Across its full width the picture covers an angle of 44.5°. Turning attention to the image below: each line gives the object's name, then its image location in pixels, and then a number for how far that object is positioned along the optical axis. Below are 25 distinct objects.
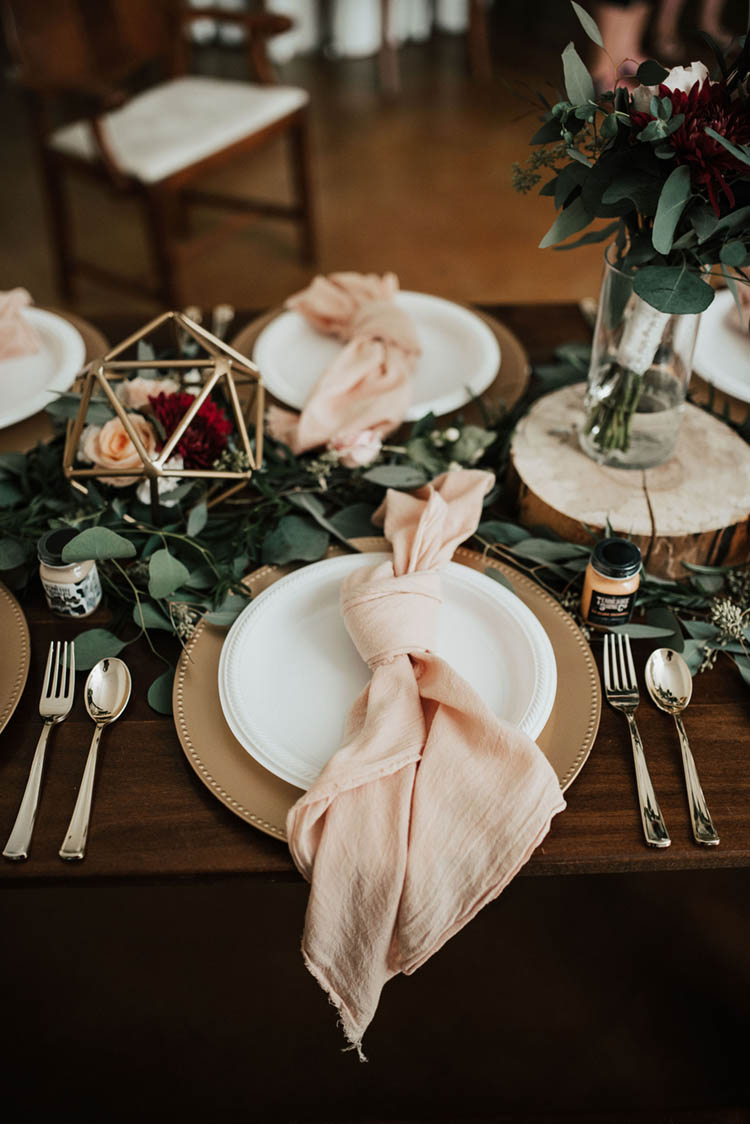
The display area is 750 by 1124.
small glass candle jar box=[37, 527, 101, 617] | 0.95
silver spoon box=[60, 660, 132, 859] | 0.82
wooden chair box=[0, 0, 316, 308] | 2.25
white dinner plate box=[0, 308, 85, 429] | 1.23
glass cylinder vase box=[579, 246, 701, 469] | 1.01
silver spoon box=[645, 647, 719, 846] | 0.86
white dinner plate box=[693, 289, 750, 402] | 1.27
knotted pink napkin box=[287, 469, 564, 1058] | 0.75
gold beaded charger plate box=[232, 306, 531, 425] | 1.27
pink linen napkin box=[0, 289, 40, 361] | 1.32
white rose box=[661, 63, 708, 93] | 0.85
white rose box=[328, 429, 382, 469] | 1.12
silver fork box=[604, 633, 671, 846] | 0.81
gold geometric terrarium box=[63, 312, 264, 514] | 0.95
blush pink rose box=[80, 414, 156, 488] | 1.02
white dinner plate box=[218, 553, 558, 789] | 0.85
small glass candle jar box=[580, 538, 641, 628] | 0.93
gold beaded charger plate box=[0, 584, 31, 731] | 0.89
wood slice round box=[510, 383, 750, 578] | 1.04
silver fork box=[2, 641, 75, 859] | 0.79
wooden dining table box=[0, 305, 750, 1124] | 0.96
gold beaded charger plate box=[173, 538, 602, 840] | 0.81
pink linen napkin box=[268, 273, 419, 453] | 1.18
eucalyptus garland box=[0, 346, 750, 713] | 0.97
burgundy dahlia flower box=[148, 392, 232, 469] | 1.06
